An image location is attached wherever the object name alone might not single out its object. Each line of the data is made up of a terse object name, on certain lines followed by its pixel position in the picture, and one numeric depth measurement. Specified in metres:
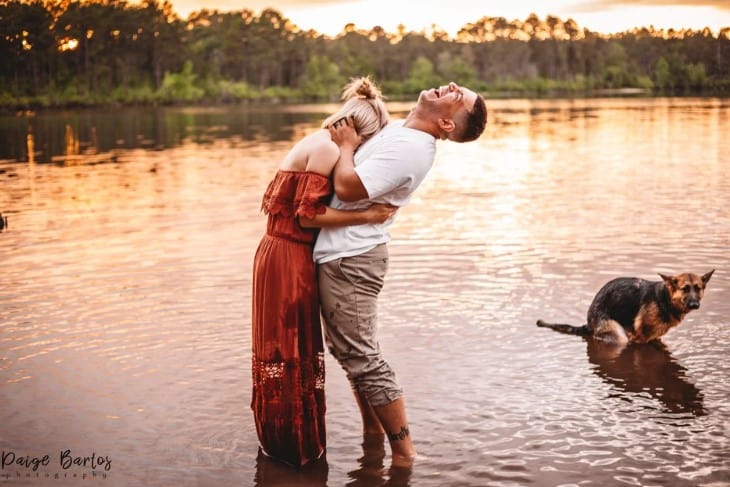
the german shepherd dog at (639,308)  7.94
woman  5.32
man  5.21
